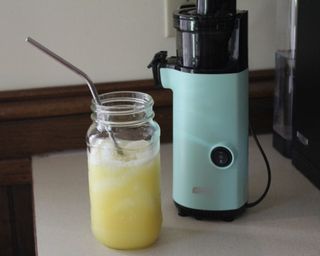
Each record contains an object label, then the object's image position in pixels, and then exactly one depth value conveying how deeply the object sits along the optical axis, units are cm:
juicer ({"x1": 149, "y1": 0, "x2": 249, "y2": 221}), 92
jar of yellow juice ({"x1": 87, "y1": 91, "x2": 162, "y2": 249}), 89
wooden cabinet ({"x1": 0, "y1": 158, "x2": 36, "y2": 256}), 120
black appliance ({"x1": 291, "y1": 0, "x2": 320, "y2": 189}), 100
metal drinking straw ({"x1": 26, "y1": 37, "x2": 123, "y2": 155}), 85
